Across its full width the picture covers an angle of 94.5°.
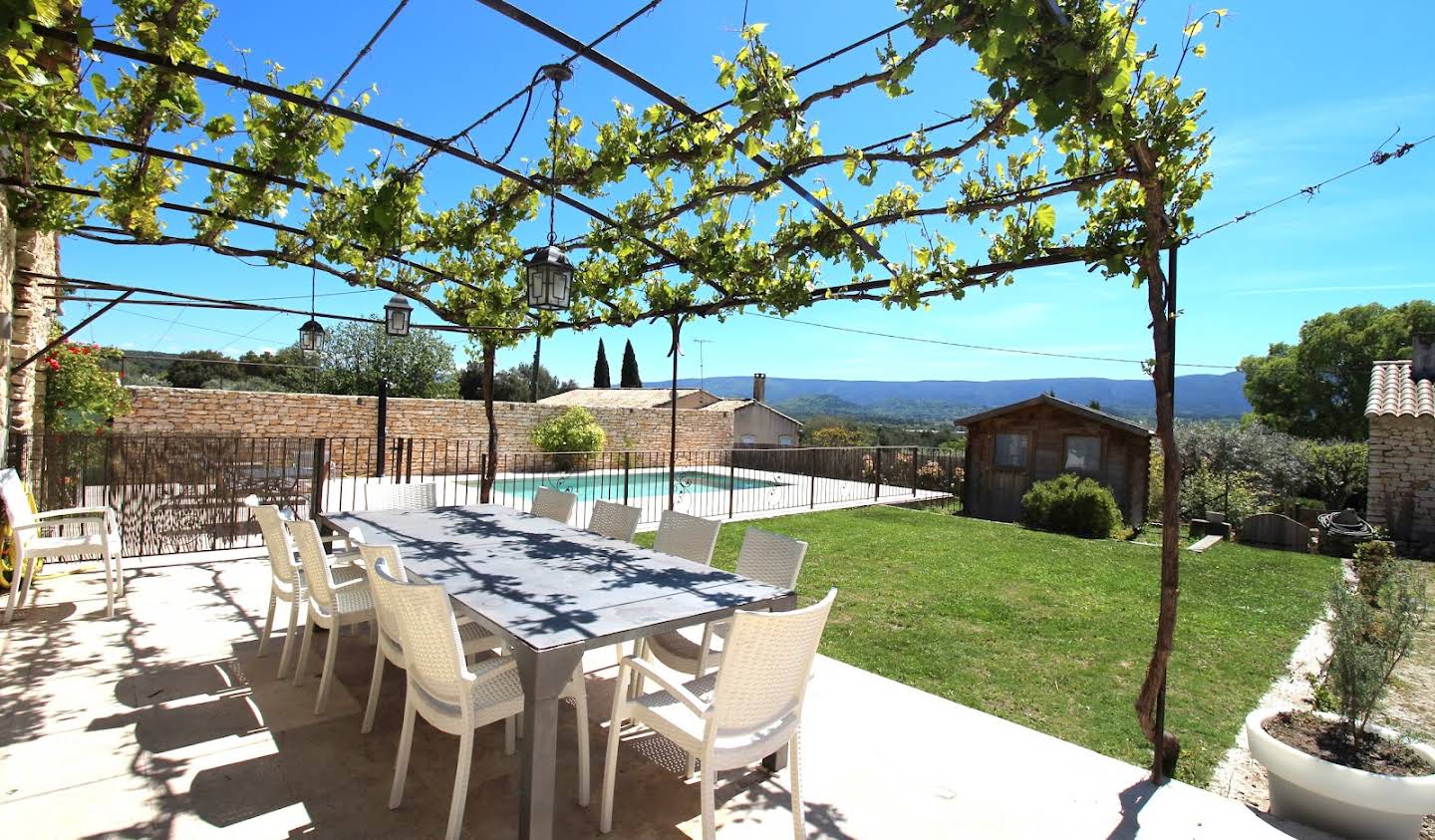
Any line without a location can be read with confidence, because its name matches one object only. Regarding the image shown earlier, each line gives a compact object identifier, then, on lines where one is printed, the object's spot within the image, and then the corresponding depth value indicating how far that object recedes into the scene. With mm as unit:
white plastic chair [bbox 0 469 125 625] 4082
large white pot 2186
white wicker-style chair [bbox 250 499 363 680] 3348
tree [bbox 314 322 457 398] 22312
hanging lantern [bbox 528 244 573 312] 4051
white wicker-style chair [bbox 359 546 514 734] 2593
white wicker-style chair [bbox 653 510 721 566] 3652
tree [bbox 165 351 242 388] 24609
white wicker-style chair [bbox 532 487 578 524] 4816
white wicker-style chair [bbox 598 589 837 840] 1932
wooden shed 12172
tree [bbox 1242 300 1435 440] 28438
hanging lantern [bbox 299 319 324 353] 7516
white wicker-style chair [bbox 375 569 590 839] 2086
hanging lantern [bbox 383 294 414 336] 6590
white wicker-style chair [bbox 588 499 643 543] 4148
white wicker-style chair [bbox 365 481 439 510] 5055
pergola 2184
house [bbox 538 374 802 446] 21172
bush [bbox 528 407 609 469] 15914
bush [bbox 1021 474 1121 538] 9906
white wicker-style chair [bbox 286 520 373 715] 3040
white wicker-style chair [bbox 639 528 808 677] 2887
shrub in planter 2229
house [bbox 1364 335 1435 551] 9609
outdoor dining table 1958
